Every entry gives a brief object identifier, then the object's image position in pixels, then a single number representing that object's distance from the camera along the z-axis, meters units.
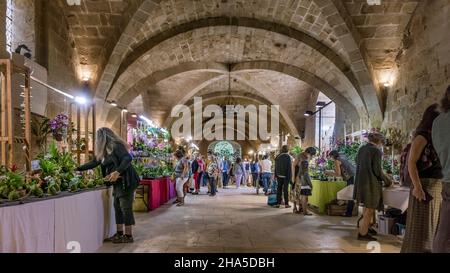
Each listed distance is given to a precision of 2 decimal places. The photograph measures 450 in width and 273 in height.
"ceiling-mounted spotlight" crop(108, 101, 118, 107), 10.91
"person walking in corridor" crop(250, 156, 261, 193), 15.38
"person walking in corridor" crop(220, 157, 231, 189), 17.17
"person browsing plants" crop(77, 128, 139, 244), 4.46
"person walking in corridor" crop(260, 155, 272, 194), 11.70
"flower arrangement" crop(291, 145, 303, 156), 10.98
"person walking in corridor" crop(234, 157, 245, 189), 16.31
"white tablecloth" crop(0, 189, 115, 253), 2.65
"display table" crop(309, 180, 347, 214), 7.47
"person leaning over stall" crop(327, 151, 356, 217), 7.08
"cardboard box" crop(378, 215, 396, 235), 5.17
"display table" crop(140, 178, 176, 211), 7.60
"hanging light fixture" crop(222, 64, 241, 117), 20.68
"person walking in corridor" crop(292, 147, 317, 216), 7.02
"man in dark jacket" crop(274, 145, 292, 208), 8.09
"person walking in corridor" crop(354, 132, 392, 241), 4.72
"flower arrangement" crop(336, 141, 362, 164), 8.39
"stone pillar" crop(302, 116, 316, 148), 17.20
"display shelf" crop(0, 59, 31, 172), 4.14
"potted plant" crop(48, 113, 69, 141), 6.34
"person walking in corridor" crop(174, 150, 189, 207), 8.62
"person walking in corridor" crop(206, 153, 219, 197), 11.91
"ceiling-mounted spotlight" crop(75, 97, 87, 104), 6.75
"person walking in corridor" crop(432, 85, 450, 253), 2.55
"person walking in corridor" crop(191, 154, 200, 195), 10.92
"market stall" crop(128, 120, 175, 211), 7.62
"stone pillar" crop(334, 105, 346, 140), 13.85
